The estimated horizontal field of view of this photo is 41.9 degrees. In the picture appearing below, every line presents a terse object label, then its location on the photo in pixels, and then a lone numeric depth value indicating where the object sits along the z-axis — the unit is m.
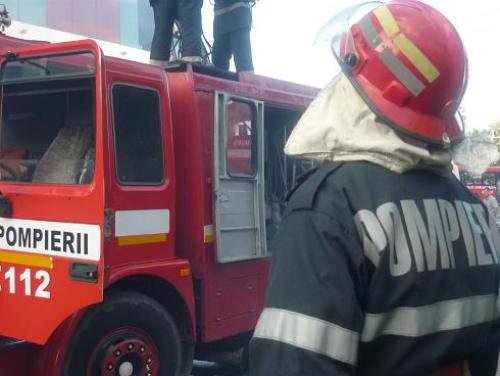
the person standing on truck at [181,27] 5.96
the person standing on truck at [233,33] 6.61
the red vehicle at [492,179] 27.16
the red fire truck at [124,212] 3.99
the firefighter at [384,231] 1.33
